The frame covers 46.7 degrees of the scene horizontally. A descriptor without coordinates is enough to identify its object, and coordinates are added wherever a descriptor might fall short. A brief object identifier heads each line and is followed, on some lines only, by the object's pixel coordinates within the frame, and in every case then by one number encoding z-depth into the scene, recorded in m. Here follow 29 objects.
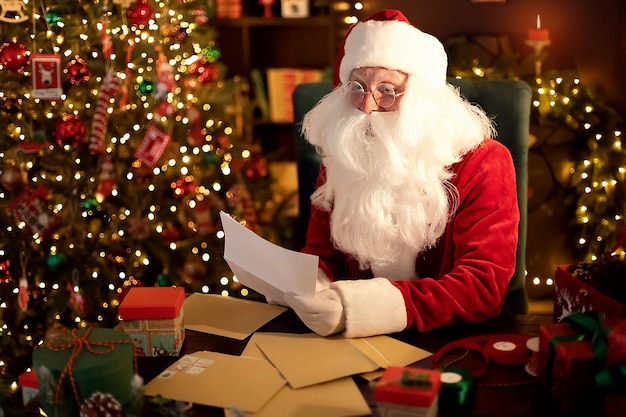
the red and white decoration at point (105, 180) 2.88
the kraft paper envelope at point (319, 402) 1.23
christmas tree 2.83
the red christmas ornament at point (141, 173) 3.03
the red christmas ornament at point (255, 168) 3.55
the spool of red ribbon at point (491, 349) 1.37
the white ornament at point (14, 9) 2.78
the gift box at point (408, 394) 1.08
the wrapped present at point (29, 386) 1.33
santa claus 1.72
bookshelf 4.41
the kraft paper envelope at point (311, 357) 1.34
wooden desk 1.23
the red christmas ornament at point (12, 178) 2.84
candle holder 3.14
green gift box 1.19
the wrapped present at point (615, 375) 1.10
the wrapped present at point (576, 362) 1.17
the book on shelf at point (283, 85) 4.25
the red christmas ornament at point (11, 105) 2.77
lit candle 3.14
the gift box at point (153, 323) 1.42
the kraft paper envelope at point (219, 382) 1.27
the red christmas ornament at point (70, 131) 2.75
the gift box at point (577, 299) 1.27
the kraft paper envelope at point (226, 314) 1.56
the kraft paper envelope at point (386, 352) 1.39
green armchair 1.98
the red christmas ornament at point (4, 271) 2.92
